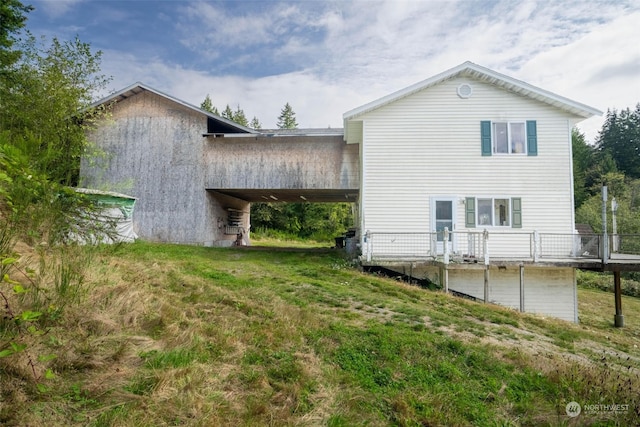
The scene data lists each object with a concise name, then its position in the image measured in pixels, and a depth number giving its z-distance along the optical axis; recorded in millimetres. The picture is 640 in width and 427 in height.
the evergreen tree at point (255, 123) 47388
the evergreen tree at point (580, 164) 40031
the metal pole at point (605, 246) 10453
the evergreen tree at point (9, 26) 12775
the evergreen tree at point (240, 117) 42219
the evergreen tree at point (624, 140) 48312
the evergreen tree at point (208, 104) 43312
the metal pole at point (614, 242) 10827
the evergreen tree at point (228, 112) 43906
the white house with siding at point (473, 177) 12055
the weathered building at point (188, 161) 15305
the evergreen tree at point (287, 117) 47653
